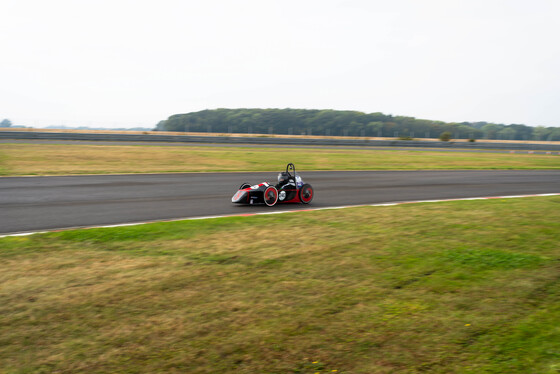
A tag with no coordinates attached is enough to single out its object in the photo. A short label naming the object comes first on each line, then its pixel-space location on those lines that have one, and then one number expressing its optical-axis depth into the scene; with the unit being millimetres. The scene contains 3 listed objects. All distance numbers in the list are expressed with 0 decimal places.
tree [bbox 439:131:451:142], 59512
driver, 11938
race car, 11617
